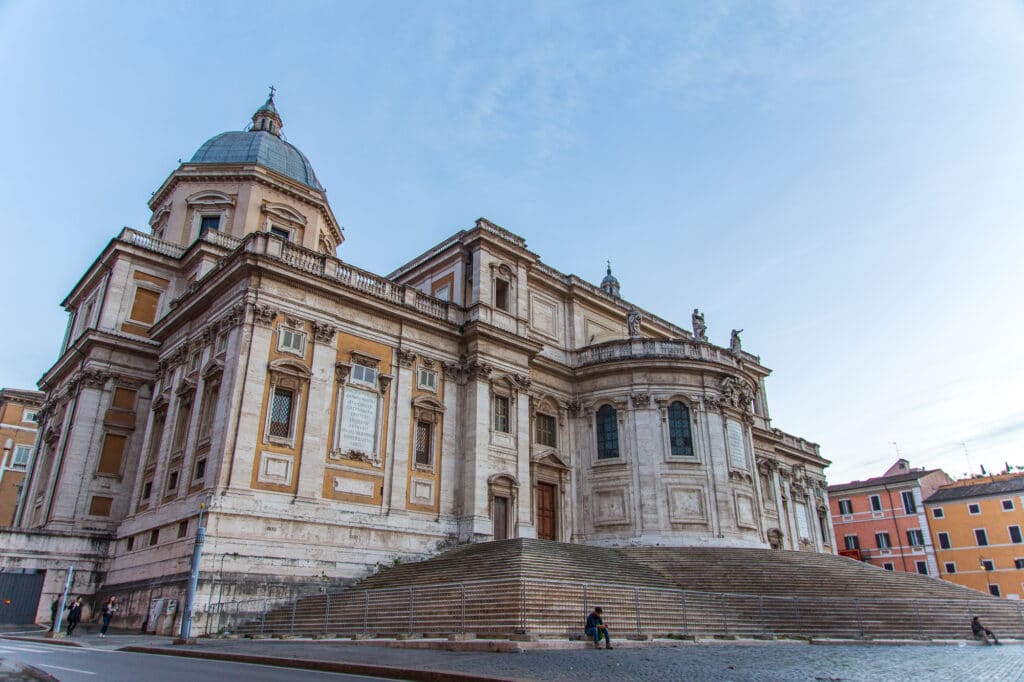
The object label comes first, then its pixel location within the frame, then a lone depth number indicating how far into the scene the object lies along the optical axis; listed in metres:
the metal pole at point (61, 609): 18.84
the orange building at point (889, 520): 50.97
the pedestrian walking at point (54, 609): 20.86
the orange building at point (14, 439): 44.62
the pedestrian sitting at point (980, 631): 18.78
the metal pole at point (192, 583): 15.82
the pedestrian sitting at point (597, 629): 13.46
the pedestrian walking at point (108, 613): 19.50
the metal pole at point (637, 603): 15.20
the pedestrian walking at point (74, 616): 19.64
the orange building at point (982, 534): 46.56
